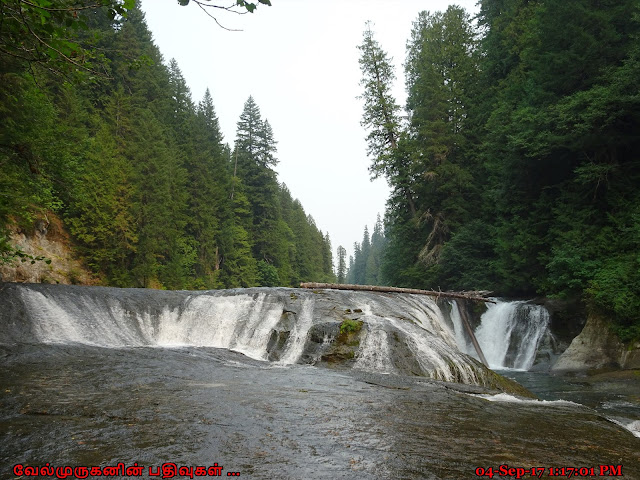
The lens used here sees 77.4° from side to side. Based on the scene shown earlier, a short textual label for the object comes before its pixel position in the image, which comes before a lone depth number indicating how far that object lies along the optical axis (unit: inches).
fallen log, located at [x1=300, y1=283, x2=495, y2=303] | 647.1
